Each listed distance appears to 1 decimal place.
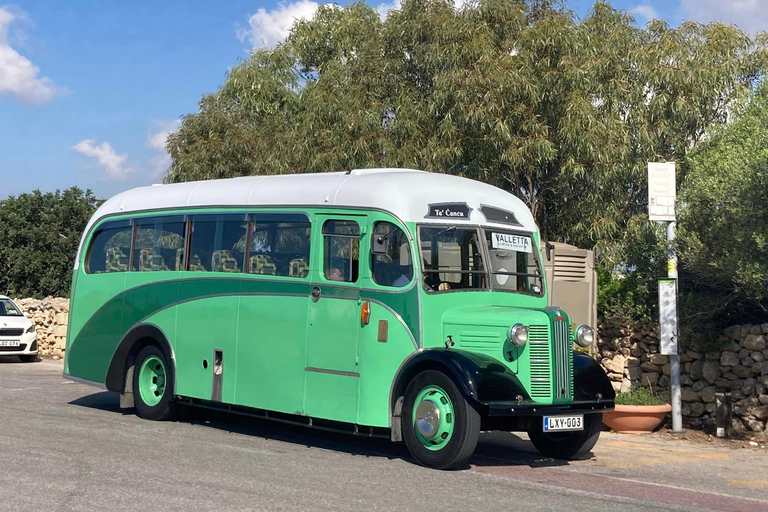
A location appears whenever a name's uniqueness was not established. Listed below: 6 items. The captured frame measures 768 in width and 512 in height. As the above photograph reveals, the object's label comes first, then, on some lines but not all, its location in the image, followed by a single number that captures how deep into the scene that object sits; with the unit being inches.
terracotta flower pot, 490.3
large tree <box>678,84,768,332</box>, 450.6
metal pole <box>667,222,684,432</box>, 486.6
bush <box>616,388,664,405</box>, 504.5
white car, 868.0
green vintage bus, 367.2
